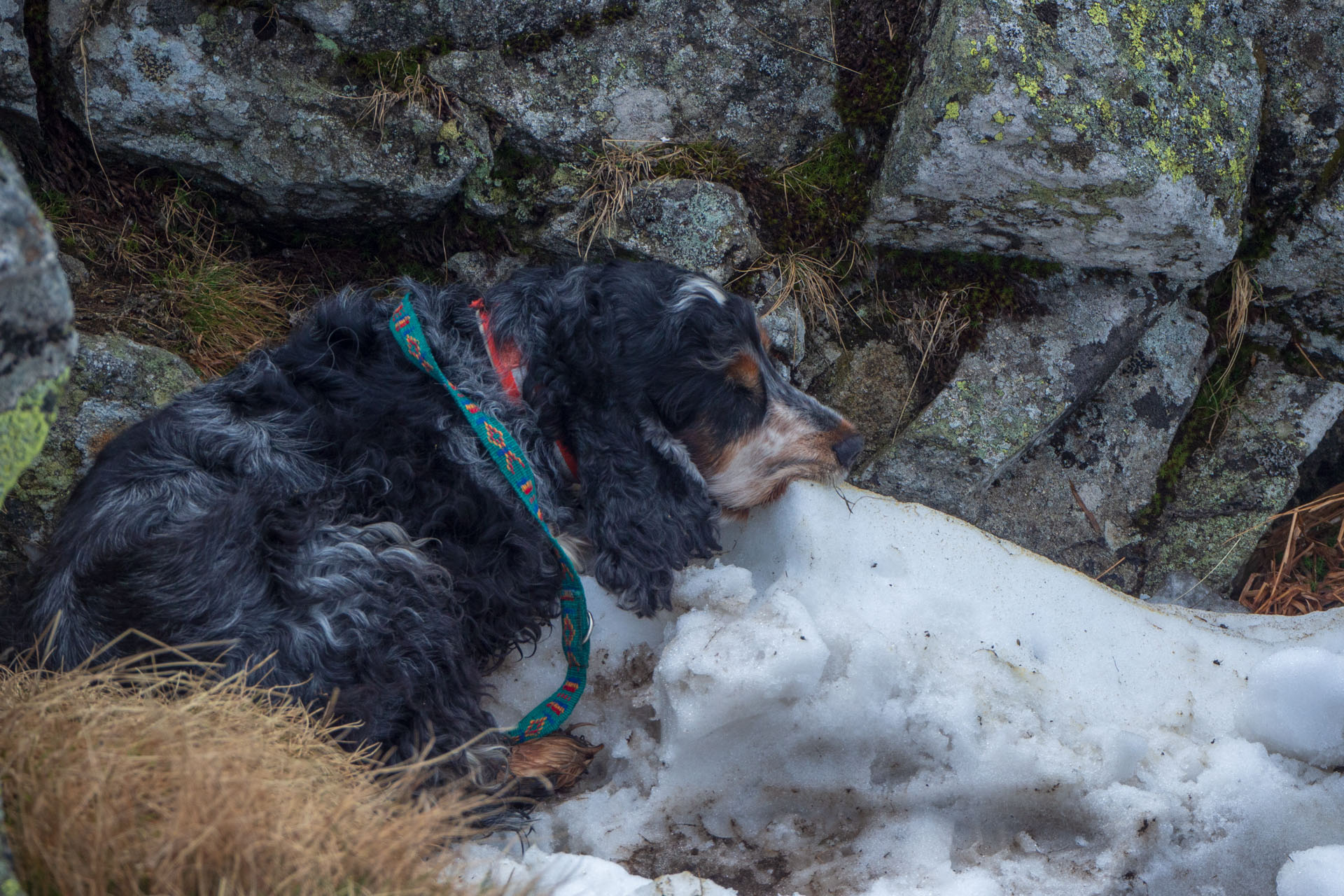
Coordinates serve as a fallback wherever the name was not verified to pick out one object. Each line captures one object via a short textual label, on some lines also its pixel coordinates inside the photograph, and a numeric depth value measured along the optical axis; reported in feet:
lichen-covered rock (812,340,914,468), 15.51
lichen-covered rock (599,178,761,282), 14.83
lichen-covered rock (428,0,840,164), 15.10
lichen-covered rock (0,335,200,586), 12.59
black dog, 9.40
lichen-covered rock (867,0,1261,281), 13.69
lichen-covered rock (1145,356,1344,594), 15.39
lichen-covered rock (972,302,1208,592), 15.56
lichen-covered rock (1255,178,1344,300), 14.64
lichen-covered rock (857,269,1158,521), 15.03
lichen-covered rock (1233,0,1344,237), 14.71
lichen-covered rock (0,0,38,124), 13.58
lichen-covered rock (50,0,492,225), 13.93
